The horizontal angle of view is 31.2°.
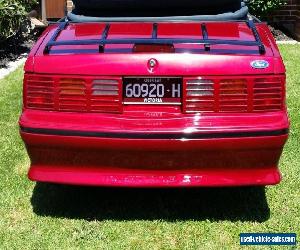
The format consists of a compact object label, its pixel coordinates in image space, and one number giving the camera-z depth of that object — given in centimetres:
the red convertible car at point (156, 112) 357
